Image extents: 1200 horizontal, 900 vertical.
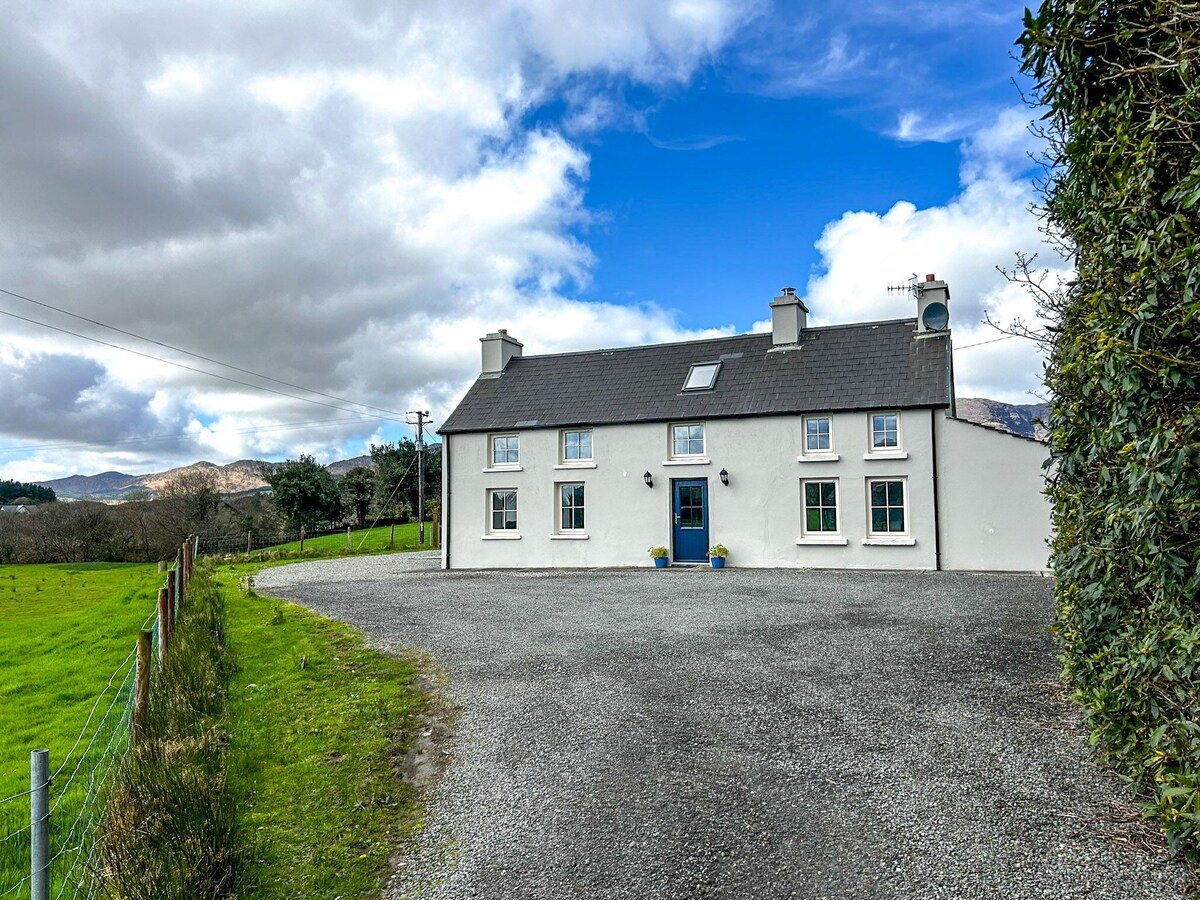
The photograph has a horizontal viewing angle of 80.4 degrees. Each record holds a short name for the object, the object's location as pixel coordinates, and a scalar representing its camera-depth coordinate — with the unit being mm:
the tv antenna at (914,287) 19641
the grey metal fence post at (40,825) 2916
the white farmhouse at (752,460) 17500
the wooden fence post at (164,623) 7305
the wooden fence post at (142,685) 5426
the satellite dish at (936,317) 19312
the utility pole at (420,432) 36462
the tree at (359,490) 44312
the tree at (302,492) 38312
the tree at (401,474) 45125
